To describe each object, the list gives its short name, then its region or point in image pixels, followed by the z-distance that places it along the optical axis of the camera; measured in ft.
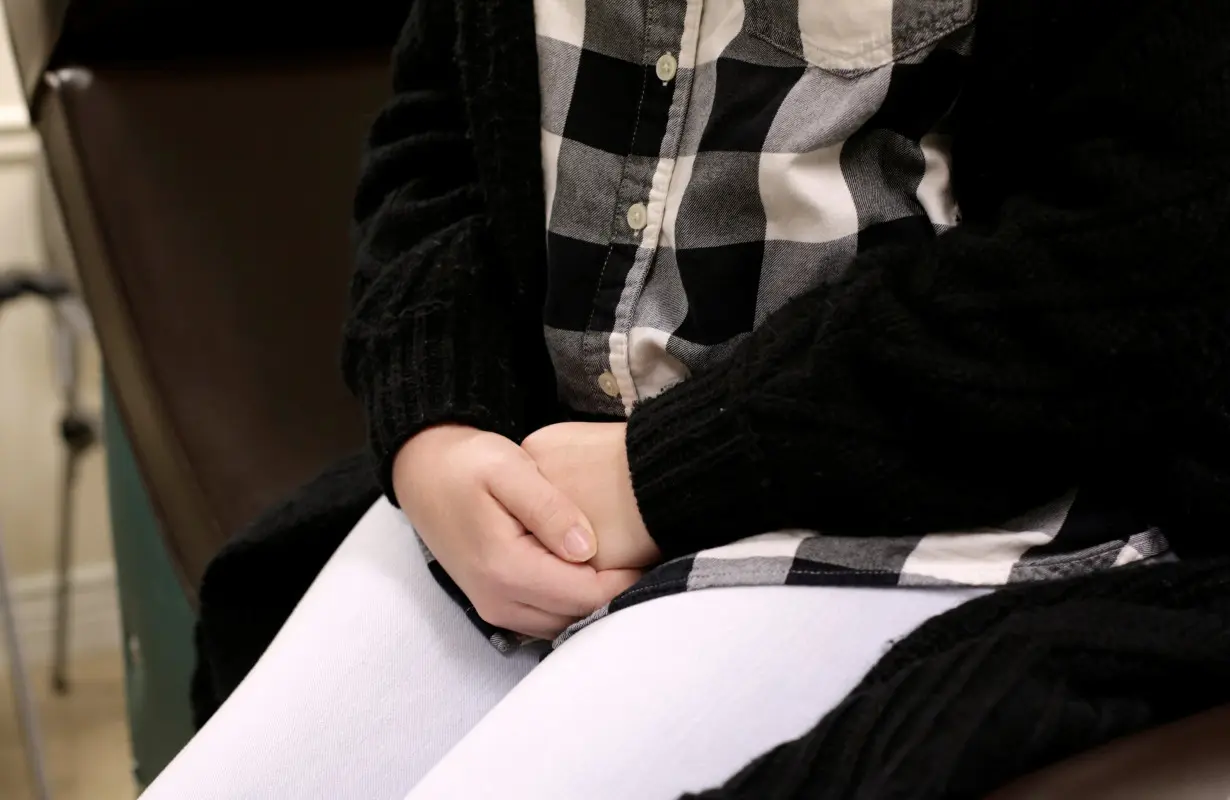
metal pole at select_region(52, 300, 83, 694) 12.75
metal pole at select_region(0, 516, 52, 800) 10.91
